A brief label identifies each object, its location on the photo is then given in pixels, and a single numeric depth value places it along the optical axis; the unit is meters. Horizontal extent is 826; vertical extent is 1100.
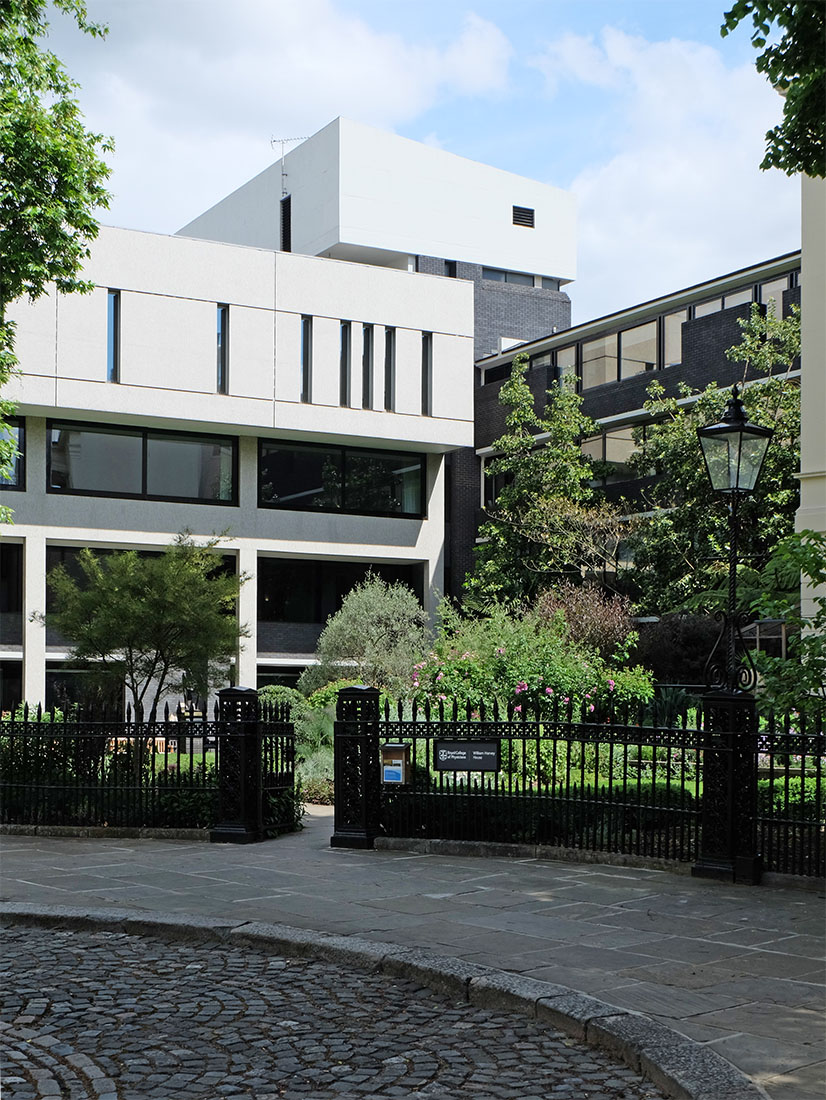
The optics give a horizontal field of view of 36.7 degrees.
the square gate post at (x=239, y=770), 13.24
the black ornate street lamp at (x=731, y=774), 10.08
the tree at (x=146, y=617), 21.97
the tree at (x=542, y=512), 34.19
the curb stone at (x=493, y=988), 5.12
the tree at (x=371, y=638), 29.47
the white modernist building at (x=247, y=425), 33.34
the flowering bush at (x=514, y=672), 17.80
